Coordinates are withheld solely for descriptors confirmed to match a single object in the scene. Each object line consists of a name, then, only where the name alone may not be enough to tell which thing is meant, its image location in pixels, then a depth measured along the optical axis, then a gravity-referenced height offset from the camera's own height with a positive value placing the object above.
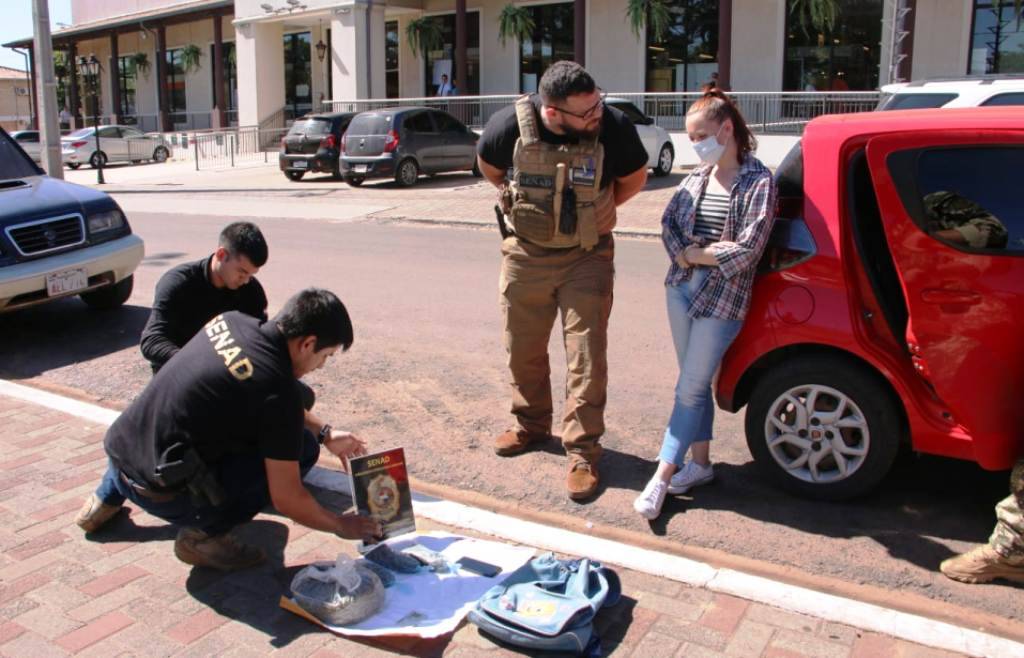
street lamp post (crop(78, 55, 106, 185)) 44.34 +2.84
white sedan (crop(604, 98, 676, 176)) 18.70 -0.14
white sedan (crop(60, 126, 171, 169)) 30.34 -0.36
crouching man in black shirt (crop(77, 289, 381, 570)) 3.21 -1.03
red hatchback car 3.60 -0.68
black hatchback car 21.14 -0.21
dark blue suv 6.99 -0.82
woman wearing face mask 3.85 -0.49
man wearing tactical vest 4.22 -0.36
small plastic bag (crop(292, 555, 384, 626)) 3.26 -1.58
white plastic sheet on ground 3.22 -1.64
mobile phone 3.56 -1.62
